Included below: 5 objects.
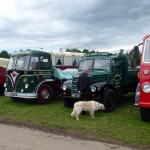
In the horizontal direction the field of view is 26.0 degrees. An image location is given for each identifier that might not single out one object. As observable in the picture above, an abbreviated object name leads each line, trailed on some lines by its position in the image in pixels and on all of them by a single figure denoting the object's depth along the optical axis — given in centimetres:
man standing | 1109
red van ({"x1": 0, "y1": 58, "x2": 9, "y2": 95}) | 1787
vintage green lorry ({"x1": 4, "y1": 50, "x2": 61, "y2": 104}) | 1432
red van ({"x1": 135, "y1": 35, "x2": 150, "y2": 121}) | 912
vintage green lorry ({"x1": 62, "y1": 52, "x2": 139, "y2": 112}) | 1177
